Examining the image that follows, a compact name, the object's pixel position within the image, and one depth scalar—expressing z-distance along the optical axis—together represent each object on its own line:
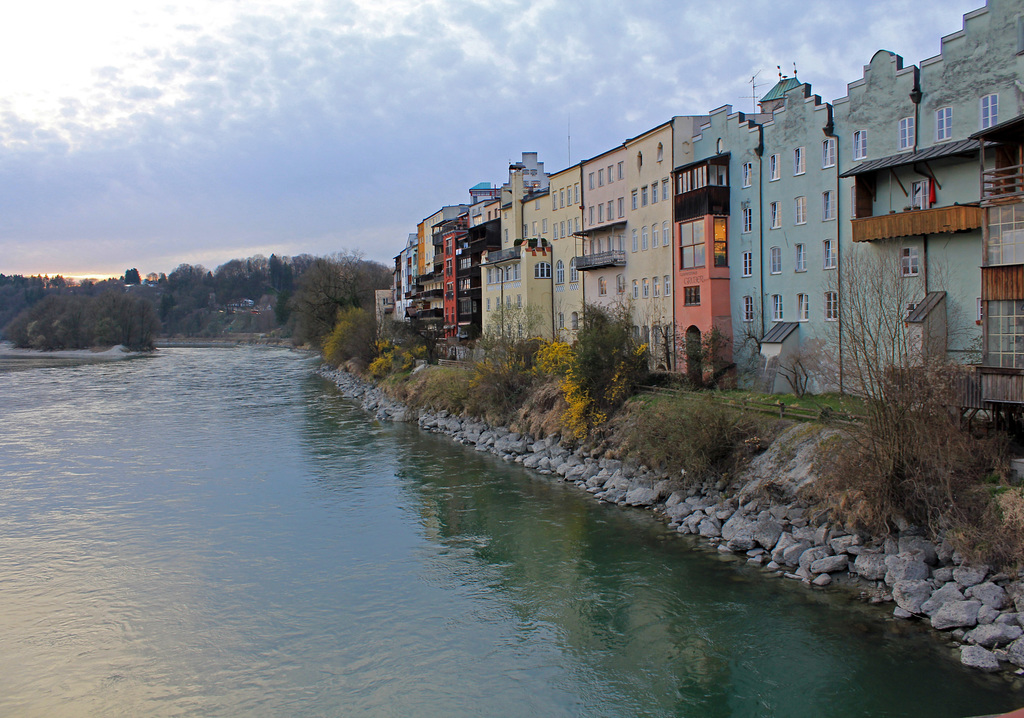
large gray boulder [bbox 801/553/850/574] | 15.68
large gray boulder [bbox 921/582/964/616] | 13.30
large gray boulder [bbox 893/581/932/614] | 13.63
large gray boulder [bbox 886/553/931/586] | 14.29
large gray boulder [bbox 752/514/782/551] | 17.50
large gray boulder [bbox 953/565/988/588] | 13.40
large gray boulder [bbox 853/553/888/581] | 14.98
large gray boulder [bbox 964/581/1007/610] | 12.72
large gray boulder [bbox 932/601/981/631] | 12.73
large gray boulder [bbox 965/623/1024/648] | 11.98
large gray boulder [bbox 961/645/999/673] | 11.66
